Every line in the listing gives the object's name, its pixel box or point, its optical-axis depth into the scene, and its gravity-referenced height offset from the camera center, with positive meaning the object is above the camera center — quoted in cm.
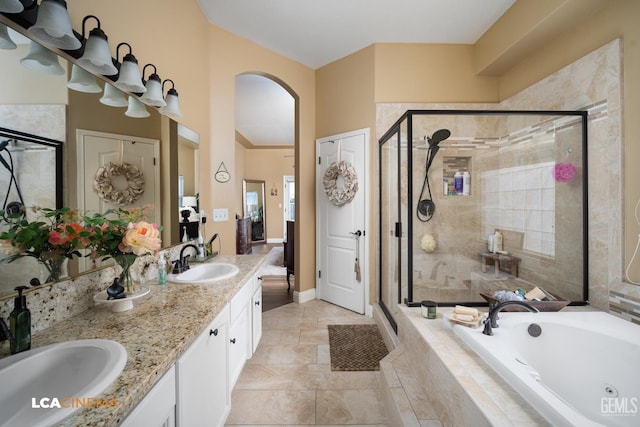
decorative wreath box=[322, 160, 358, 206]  310 +33
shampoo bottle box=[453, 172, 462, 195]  260 +27
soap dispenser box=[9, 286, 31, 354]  81 -35
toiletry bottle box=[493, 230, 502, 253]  252 -31
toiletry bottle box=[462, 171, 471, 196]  262 +25
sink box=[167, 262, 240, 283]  170 -41
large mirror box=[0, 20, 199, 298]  88 +35
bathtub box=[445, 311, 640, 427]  121 -73
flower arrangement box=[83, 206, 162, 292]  112 -11
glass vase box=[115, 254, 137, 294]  117 -26
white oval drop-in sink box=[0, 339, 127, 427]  67 -46
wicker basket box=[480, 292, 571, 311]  165 -60
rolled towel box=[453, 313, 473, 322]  148 -60
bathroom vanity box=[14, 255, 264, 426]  71 -45
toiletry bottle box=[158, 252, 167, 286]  155 -36
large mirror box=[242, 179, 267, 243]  760 +14
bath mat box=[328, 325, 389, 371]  214 -122
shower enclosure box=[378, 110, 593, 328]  204 +3
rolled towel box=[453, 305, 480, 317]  151 -58
